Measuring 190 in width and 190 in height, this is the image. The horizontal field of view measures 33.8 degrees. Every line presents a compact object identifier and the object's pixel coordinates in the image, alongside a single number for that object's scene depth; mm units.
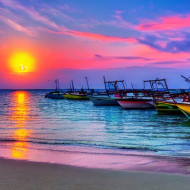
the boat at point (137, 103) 41625
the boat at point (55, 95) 99625
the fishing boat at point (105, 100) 50088
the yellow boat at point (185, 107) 24723
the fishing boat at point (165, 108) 32469
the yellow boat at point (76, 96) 79112
